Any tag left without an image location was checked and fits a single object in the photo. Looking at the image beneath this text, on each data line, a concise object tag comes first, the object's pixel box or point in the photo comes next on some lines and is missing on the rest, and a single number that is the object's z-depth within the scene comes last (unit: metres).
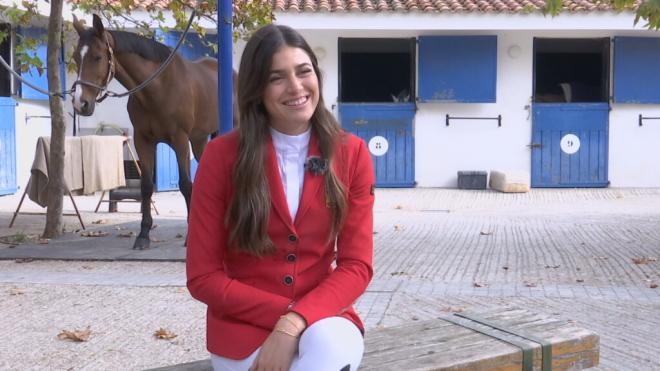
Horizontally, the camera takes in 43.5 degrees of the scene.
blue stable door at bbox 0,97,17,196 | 12.78
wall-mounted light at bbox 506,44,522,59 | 14.95
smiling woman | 2.40
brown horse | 6.90
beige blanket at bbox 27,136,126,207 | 8.57
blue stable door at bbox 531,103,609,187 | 15.12
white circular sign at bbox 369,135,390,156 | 15.15
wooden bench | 2.70
